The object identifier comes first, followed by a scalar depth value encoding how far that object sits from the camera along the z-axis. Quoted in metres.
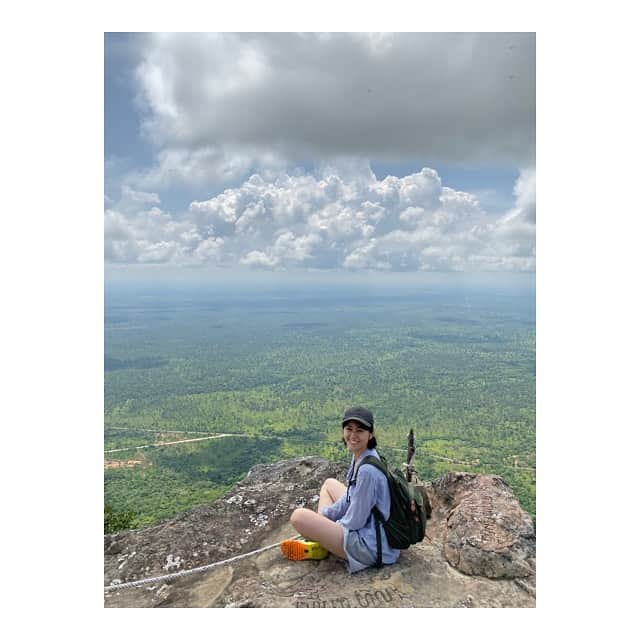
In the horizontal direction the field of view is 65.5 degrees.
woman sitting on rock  3.33
